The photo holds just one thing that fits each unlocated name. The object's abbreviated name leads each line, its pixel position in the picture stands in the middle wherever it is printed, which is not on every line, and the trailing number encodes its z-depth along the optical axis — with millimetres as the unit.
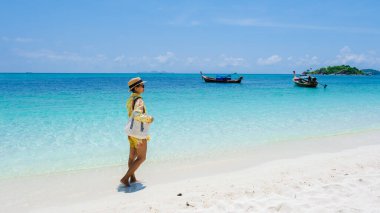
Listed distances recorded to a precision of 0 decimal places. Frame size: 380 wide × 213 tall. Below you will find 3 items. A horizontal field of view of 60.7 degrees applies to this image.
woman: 4844
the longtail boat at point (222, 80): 55738
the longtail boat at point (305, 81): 43453
